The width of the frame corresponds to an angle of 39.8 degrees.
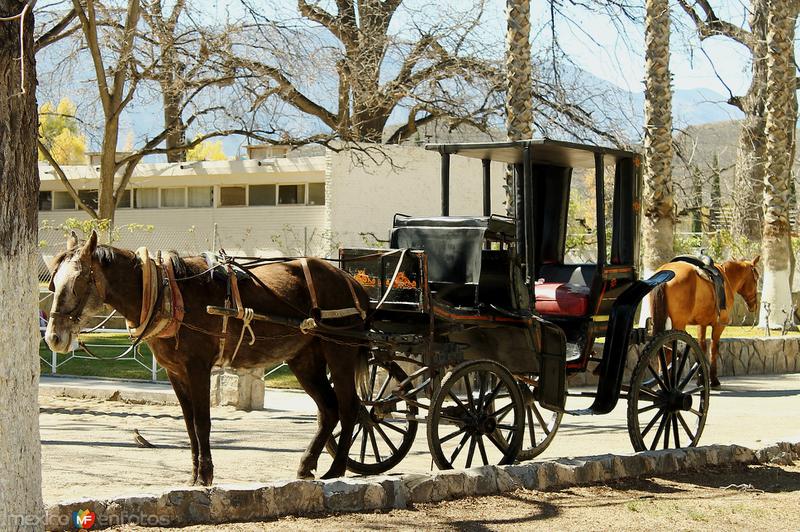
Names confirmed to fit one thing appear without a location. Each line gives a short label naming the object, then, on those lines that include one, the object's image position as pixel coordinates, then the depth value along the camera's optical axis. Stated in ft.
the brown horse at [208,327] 26.32
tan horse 52.80
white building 118.21
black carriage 30.53
